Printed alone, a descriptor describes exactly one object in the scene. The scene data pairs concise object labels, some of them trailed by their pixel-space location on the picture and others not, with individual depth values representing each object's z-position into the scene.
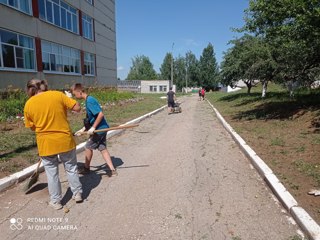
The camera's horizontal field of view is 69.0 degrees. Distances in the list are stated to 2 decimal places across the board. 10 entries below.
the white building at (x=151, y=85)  60.72
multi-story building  12.92
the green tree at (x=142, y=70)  87.45
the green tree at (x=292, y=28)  6.95
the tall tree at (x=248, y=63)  14.03
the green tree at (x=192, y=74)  74.04
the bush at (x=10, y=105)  9.16
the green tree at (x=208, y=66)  71.36
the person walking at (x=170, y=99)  14.95
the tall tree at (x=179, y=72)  77.00
